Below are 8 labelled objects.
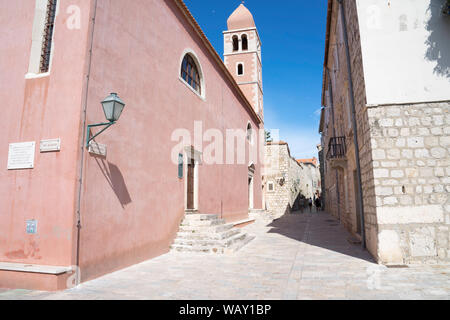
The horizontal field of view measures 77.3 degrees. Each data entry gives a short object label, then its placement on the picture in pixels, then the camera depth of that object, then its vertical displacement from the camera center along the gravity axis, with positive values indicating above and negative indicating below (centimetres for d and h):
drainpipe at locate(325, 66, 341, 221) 1410 +442
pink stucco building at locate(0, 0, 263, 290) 458 +112
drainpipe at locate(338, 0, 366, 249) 690 +177
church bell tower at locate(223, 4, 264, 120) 2133 +1117
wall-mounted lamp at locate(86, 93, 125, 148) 474 +152
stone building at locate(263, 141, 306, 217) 2422 +173
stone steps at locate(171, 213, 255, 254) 730 -104
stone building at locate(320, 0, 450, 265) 548 +149
